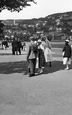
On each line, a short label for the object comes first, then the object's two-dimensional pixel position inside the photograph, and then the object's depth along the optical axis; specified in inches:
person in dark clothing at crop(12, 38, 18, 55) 1274.6
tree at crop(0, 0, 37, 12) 610.2
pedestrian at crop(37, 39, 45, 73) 600.1
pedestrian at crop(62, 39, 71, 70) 645.3
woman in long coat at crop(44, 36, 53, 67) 672.7
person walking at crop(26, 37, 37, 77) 540.1
